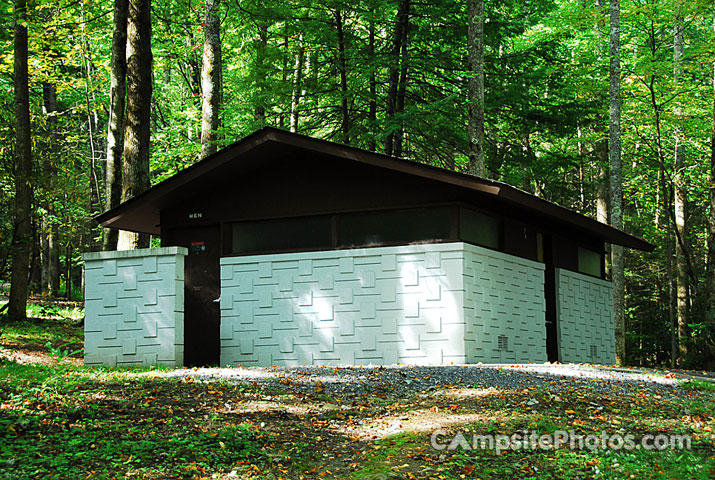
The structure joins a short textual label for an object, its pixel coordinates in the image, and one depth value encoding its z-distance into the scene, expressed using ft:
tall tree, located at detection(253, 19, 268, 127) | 56.49
